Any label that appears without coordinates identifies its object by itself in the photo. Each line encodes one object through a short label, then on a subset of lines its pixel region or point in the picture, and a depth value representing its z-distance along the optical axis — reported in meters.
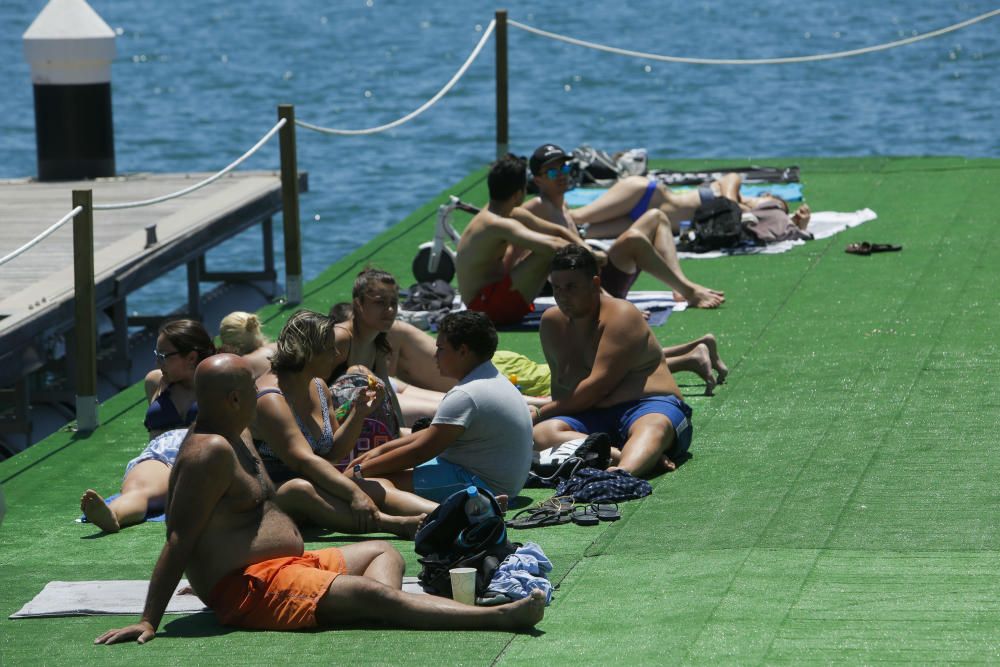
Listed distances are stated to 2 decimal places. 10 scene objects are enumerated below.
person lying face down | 23.97
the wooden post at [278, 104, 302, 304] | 22.95
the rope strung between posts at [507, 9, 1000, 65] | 30.62
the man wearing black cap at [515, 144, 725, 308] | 19.98
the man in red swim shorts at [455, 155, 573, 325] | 19.62
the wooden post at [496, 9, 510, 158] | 30.99
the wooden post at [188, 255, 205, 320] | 26.09
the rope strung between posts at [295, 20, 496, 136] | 25.66
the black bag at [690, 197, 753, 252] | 24.20
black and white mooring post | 29.19
